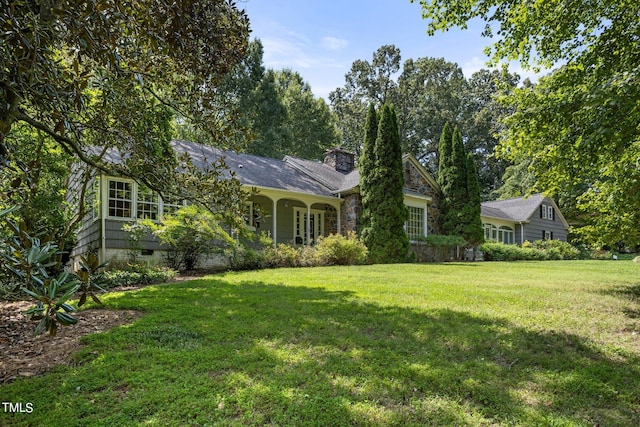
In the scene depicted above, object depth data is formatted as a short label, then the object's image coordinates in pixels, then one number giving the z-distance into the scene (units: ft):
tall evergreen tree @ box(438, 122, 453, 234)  63.41
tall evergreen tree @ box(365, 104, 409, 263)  47.29
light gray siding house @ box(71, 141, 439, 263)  36.19
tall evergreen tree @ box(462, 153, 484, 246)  60.39
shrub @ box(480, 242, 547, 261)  65.51
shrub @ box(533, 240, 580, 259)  73.06
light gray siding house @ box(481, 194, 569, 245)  83.10
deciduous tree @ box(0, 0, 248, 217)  7.80
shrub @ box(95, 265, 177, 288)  25.88
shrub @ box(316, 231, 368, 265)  40.40
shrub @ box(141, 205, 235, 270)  31.09
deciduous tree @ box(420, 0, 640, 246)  14.55
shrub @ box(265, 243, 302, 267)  37.47
